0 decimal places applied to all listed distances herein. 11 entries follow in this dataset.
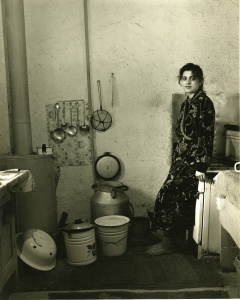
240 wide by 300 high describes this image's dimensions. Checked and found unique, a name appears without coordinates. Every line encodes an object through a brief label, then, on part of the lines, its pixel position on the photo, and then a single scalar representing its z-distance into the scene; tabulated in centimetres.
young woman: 335
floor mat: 285
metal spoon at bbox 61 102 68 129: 409
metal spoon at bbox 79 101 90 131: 409
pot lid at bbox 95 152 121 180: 414
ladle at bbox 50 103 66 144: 412
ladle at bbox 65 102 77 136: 411
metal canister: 374
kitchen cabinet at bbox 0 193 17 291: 247
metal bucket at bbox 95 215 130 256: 340
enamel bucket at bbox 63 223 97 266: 324
